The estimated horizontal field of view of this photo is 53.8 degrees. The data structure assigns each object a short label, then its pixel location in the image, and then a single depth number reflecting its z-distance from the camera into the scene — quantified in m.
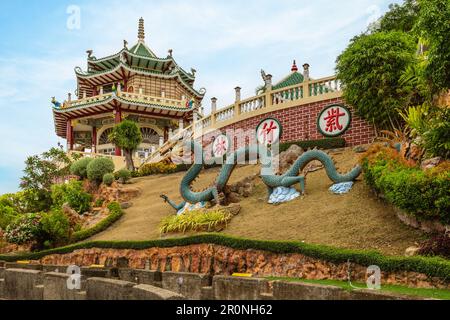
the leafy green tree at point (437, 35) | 9.45
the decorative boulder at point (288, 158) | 18.11
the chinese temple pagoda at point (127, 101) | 37.56
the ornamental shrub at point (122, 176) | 26.12
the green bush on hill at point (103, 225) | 18.67
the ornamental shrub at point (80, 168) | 26.70
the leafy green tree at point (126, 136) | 27.08
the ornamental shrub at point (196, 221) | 14.64
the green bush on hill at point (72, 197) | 22.69
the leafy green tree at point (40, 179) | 22.97
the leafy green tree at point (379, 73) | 16.66
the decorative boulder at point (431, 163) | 10.27
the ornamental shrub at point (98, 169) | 24.83
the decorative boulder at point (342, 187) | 14.17
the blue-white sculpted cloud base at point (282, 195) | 15.20
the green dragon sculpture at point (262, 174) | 14.78
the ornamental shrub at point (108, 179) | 23.47
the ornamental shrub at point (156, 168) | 27.05
